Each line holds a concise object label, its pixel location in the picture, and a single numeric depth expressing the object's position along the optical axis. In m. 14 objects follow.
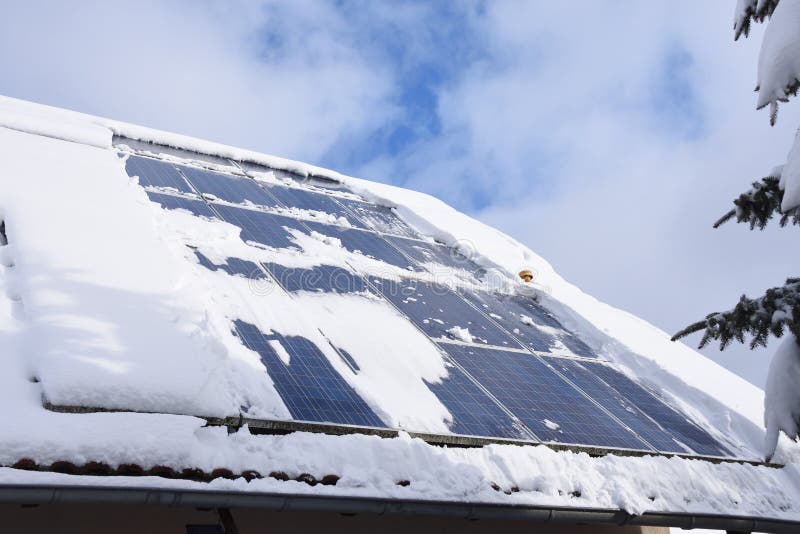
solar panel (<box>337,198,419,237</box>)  10.56
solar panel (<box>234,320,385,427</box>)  4.89
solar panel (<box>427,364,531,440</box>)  5.51
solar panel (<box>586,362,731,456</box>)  6.81
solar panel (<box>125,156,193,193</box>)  8.70
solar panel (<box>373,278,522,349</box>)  7.30
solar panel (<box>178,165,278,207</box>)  9.16
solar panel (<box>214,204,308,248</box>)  7.85
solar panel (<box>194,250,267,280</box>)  6.57
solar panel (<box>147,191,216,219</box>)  7.87
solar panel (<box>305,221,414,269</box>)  8.88
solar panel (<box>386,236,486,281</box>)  9.59
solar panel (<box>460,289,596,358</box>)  8.09
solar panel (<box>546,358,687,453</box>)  6.57
